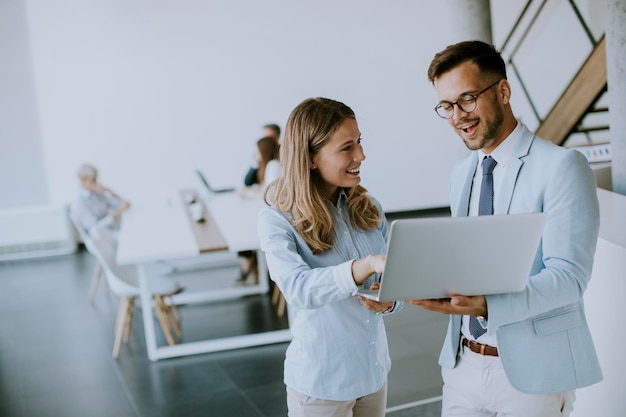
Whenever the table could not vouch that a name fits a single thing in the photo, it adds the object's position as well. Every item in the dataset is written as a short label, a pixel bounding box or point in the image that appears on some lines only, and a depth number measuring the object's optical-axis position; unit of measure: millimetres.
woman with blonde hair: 2082
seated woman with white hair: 6988
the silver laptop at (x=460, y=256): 1655
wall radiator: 9352
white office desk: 4964
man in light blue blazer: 1762
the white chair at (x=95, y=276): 6691
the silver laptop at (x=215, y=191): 7660
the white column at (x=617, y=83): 3637
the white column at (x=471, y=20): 6699
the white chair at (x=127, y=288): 5332
